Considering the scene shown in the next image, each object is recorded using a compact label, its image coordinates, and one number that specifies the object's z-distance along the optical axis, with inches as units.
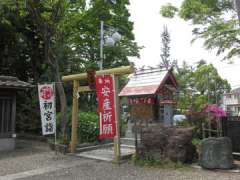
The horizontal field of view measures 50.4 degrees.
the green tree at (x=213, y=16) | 438.3
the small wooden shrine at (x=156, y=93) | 381.4
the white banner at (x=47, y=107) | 392.2
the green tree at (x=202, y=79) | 1199.4
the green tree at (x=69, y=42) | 618.8
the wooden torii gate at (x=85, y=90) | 332.8
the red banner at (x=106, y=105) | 335.3
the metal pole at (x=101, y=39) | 487.1
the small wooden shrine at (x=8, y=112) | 443.4
